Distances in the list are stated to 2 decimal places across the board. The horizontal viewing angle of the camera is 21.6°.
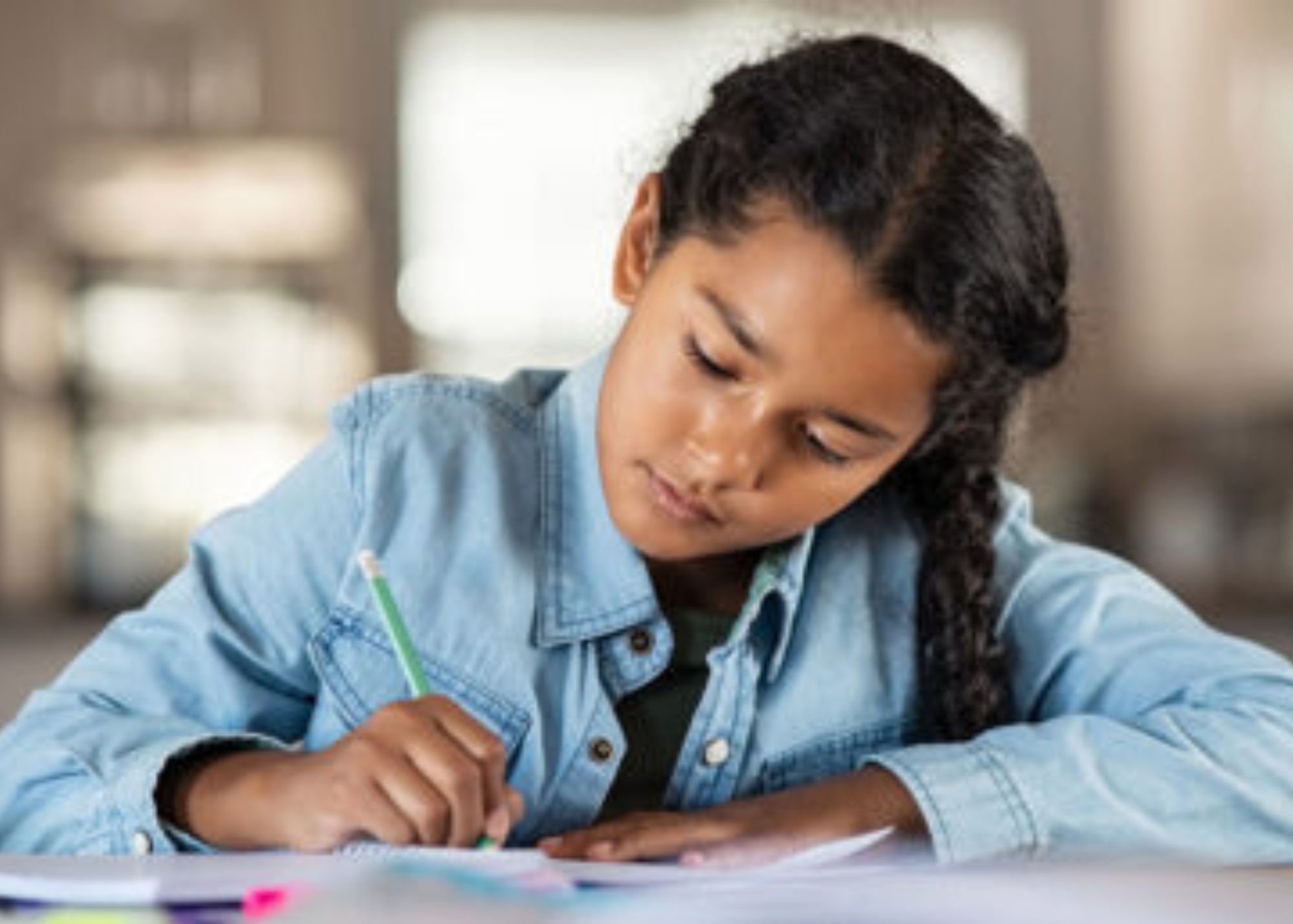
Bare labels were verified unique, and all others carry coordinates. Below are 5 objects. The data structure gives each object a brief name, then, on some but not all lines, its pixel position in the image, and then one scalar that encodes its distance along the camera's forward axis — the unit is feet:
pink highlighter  4.07
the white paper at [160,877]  4.16
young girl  4.84
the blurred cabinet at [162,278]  15.22
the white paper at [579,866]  4.30
